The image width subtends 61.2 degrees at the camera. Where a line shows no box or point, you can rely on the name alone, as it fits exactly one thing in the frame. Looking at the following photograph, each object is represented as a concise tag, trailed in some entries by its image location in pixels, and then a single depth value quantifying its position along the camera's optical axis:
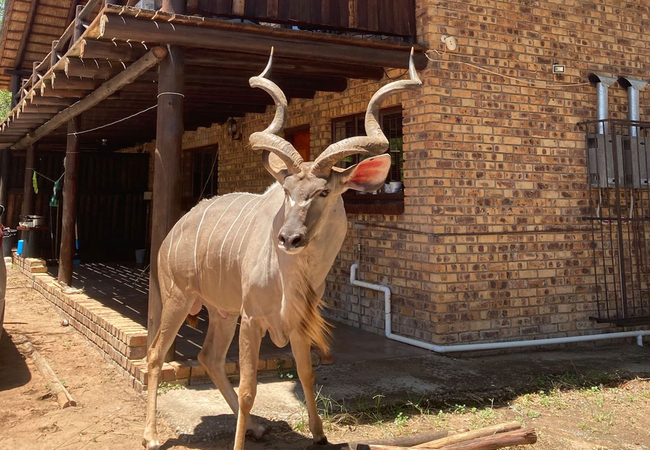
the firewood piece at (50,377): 4.75
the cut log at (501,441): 3.45
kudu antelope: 3.11
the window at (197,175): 11.84
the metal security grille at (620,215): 6.89
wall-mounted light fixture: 10.37
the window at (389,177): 6.82
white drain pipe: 6.10
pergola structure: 5.16
